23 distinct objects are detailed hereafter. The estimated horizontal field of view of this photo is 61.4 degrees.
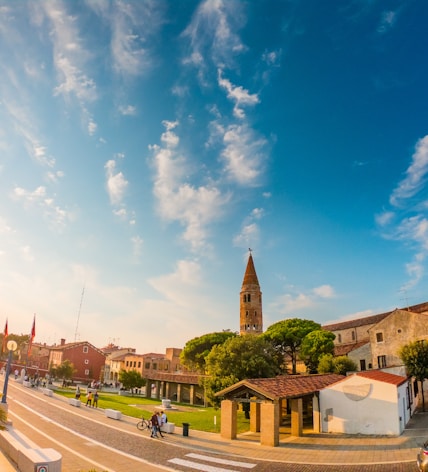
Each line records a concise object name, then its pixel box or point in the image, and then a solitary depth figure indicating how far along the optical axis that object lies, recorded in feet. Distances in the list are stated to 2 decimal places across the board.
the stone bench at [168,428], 76.79
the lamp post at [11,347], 73.29
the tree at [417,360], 100.63
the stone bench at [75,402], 110.52
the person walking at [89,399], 112.71
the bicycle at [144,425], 77.94
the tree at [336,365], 136.05
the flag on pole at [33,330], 101.52
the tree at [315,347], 157.69
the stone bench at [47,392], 128.88
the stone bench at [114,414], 91.81
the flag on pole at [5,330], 91.00
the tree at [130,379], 156.87
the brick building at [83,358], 216.54
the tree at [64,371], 184.55
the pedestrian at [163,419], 76.40
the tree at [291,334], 177.78
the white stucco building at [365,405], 72.79
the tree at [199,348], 204.54
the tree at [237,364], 96.27
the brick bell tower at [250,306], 247.29
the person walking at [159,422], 72.48
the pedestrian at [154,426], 71.67
